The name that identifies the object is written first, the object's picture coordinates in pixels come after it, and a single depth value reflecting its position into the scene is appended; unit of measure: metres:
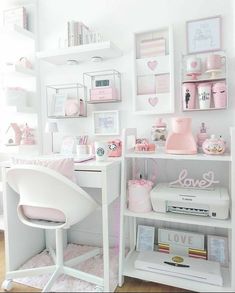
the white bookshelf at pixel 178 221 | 1.37
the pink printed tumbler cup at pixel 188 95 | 1.67
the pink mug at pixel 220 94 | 1.59
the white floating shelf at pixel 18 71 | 1.95
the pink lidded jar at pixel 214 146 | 1.43
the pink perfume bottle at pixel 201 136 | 1.63
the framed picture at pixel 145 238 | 1.81
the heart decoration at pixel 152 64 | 1.79
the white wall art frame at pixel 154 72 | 1.75
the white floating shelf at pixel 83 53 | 1.75
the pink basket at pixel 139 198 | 1.57
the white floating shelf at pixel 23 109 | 1.98
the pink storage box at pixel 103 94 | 1.82
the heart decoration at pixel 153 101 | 1.80
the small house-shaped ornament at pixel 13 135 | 2.14
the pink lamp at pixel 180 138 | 1.54
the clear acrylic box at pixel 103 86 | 1.83
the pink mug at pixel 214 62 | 1.57
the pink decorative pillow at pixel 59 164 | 1.36
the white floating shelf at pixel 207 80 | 1.62
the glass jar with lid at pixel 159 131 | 1.73
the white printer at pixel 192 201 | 1.42
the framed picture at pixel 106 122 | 1.92
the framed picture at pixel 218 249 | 1.65
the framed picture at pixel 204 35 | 1.65
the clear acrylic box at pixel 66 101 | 1.94
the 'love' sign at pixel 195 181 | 1.62
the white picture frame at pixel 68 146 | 1.98
